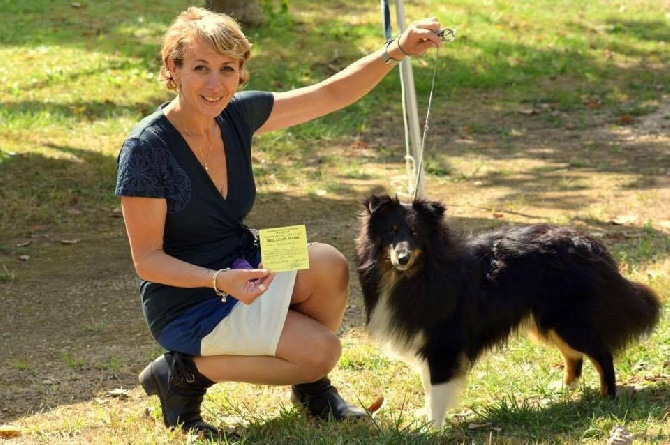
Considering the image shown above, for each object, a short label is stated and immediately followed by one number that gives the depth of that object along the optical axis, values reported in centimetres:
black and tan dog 809
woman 763
